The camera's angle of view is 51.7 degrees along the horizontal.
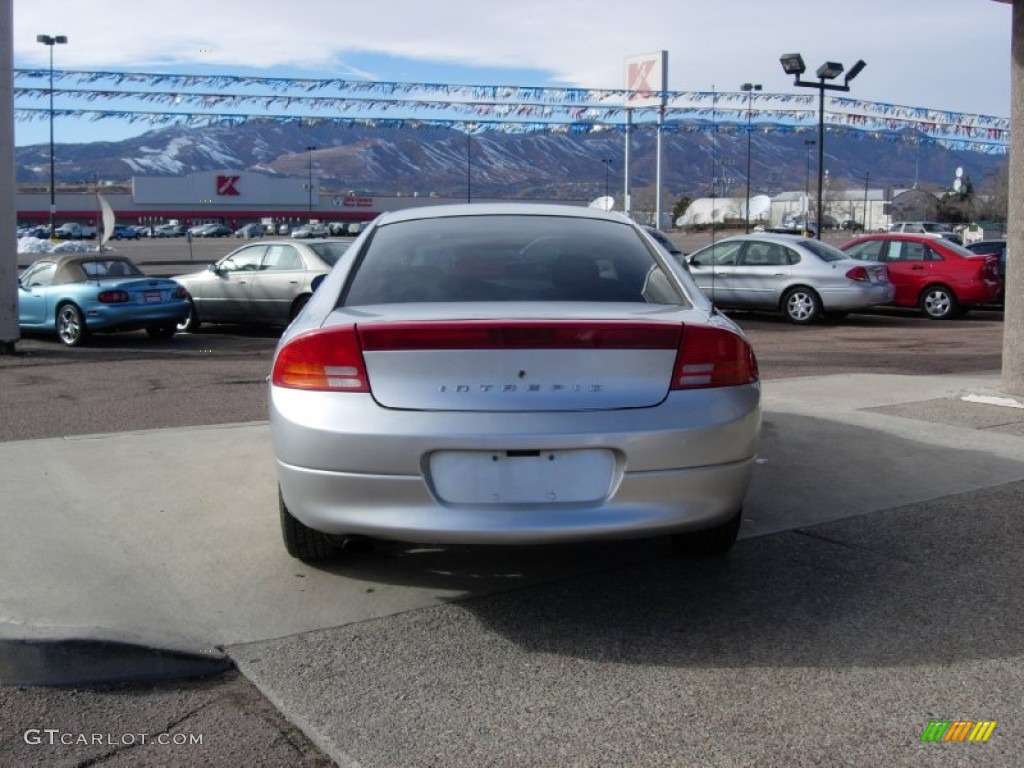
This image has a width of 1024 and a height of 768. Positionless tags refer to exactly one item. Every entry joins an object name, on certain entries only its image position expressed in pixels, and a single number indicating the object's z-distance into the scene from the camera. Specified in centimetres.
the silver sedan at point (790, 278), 1725
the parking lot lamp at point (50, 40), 4894
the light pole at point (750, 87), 5406
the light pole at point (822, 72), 2561
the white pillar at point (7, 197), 1281
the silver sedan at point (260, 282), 1476
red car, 1858
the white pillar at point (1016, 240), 830
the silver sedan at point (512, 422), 364
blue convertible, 1408
